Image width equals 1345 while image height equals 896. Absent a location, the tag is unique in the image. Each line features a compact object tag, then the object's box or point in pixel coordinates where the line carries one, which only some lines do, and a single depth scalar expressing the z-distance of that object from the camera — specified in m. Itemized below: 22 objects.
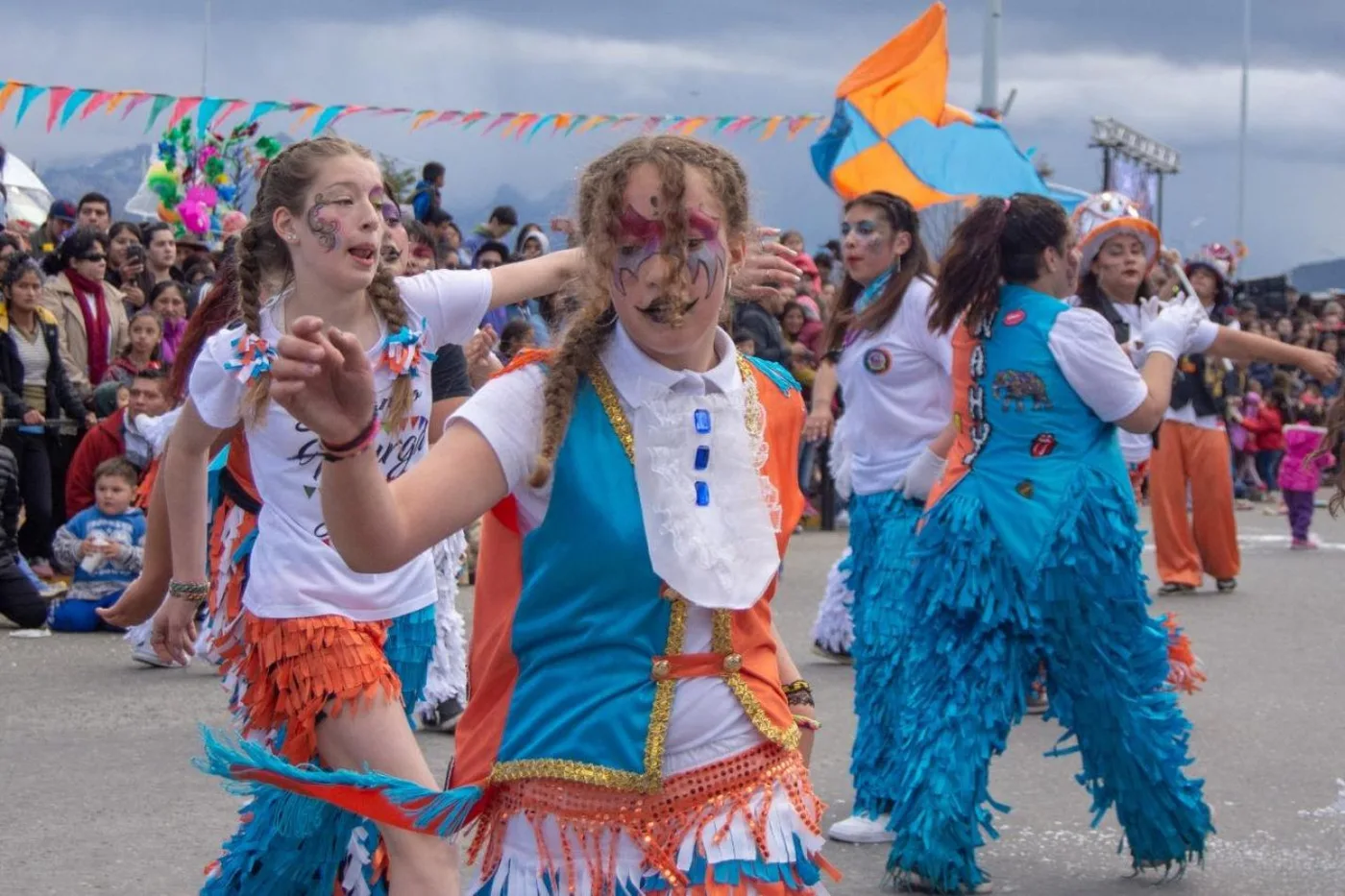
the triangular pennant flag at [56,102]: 13.98
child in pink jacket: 14.29
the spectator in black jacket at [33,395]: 10.32
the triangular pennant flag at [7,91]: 13.34
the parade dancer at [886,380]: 6.20
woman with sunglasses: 10.91
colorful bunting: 13.72
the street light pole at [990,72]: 18.55
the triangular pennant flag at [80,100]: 14.20
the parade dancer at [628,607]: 2.64
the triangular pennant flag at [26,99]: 13.48
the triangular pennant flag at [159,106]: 14.68
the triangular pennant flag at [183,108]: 14.68
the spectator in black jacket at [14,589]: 9.30
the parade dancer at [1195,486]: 11.75
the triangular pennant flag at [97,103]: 14.48
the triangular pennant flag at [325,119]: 15.47
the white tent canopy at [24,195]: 14.87
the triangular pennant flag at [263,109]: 14.73
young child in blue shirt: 9.39
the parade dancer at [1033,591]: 4.99
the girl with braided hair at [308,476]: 3.70
